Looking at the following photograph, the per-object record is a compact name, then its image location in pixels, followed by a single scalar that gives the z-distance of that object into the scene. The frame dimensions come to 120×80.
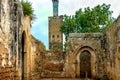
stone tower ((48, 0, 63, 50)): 28.61
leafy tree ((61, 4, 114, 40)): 17.24
